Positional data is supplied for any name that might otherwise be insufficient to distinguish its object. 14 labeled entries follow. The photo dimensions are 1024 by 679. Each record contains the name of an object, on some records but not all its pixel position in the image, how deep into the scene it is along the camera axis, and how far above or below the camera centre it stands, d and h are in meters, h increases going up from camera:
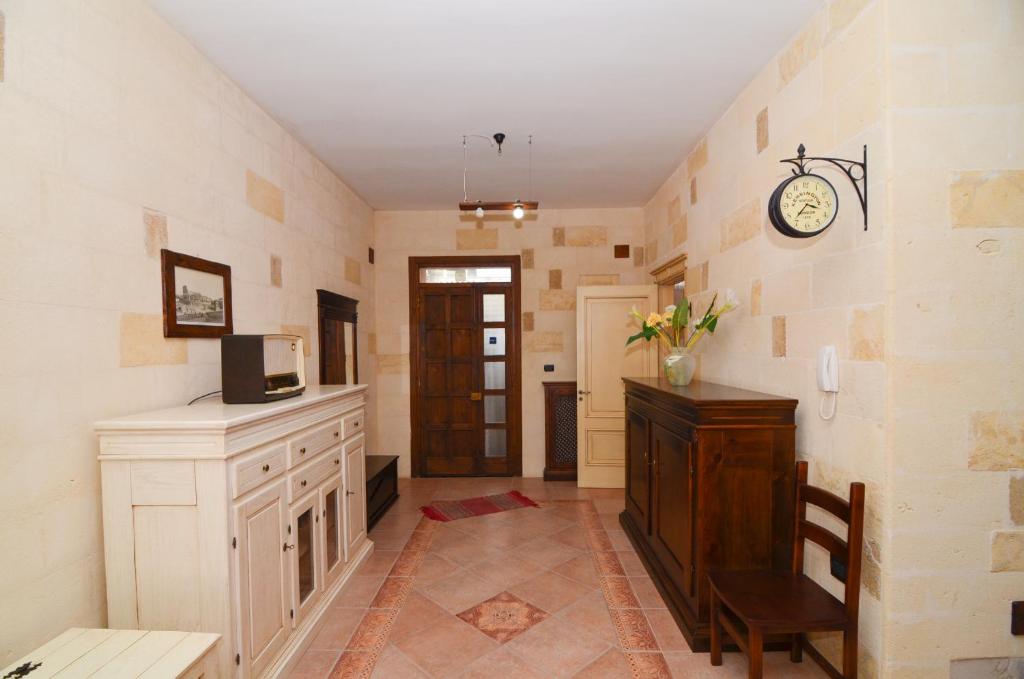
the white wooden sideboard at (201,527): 1.71 -0.75
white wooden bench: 1.34 -1.00
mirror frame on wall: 3.86 +0.16
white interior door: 4.91 -0.51
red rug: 4.15 -1.69
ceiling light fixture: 3.73 +1.02
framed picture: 2.13 +0.18
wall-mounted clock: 1.88 +0.53
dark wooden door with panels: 5.37 -0.48
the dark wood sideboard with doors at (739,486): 2.27 -0.79
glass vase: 3.01 -0.27
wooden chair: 1.77 -1.14
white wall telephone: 2.02 -0.20
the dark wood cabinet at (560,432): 5.20 -1.18
